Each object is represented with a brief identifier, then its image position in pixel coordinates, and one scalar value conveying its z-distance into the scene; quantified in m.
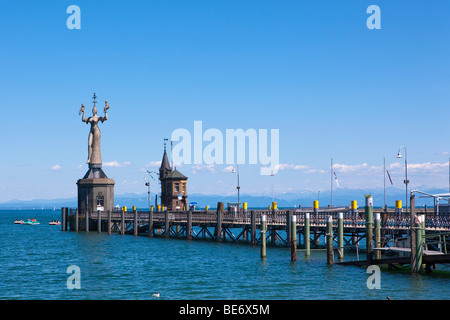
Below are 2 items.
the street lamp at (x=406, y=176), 63.51
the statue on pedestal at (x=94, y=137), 82.81
